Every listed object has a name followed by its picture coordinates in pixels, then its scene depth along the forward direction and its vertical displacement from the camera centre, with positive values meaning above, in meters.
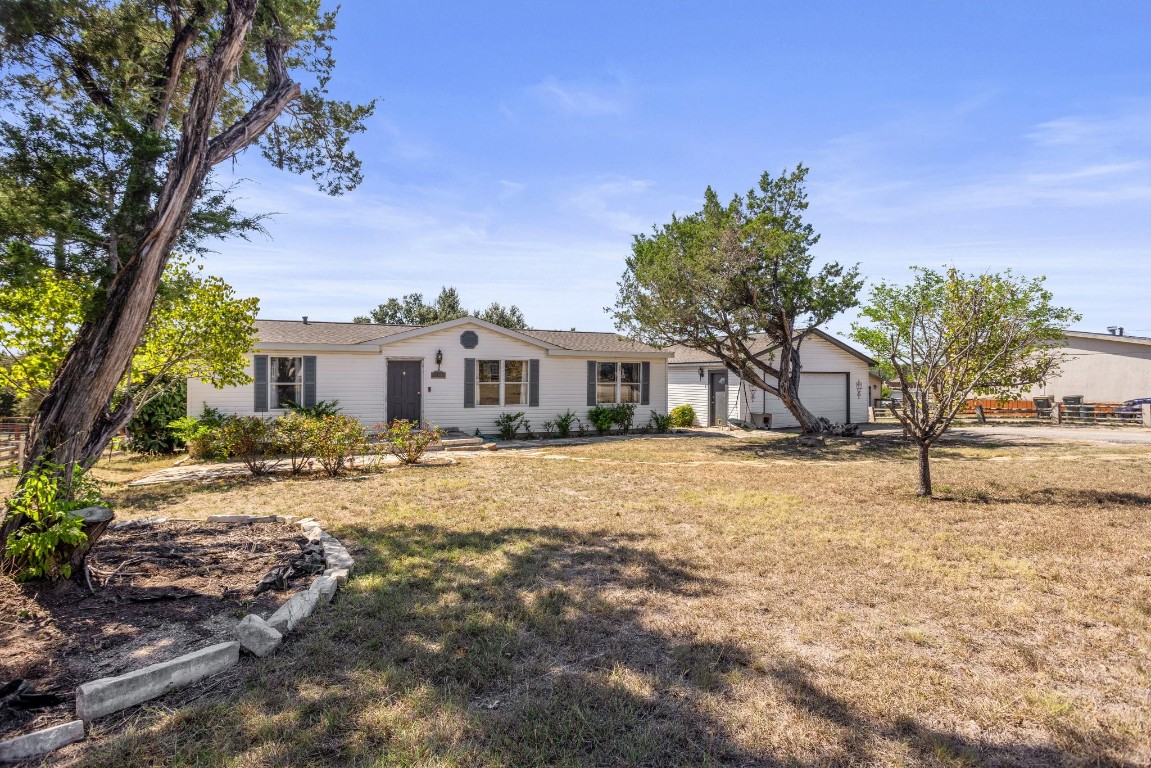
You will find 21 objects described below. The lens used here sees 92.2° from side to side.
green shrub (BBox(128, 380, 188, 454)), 12.52 -0.63
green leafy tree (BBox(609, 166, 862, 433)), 14.77 +3.16
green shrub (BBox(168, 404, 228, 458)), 11.43 -0.77
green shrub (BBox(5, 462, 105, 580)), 3.54 -0.82
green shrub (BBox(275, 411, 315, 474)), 9.88 -0.72
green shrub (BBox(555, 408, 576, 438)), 17.27 -0.82
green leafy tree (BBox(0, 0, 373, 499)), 4.26 +2.16
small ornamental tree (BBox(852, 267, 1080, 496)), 8.02 +0.77
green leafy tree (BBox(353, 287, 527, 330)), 41.69 +6.81
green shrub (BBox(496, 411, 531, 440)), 16.41 -0.79
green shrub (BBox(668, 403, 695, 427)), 20.39 -0.71
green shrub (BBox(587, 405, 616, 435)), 17.80 -0.69
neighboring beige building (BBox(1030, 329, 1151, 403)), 24.03 +1.12
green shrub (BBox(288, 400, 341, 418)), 14.06 -0.24
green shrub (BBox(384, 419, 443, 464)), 11.03 -0.86
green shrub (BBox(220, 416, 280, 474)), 10.07 -0.80
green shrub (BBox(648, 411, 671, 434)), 18.80 -0.92
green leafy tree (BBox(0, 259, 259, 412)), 5.54 +0.85
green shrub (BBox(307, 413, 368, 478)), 9.80 -0.74
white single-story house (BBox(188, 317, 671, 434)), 14.15 +0.70
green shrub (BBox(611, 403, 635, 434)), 18.17 -0.63
